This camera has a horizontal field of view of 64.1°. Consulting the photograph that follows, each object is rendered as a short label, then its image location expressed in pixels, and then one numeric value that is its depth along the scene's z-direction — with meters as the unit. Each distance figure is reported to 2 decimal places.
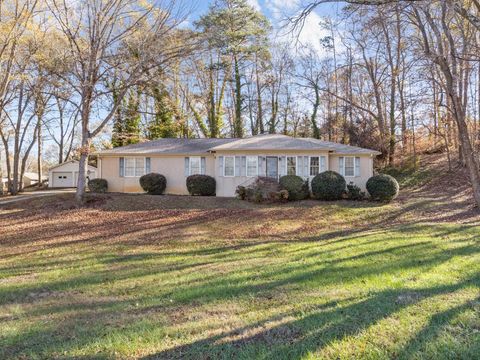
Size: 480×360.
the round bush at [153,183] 21.17
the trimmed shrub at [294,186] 18.62
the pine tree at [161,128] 29.84
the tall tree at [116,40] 16.09
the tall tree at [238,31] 26.92
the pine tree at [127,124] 24.73
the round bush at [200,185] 20.44
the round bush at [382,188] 18.23
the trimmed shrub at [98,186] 21.97
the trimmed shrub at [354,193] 19.26
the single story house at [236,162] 20.55
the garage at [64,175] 37.03
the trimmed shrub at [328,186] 18.44
